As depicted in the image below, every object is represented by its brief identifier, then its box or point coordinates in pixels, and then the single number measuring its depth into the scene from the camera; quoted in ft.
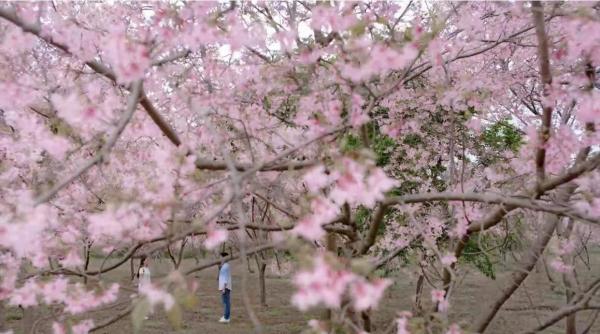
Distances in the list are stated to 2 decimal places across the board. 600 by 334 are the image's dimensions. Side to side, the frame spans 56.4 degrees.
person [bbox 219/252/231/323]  35.81
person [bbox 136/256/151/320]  32.92
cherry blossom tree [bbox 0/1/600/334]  6.37
